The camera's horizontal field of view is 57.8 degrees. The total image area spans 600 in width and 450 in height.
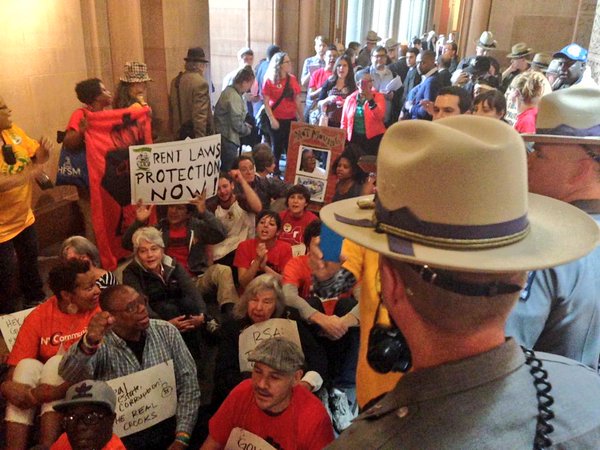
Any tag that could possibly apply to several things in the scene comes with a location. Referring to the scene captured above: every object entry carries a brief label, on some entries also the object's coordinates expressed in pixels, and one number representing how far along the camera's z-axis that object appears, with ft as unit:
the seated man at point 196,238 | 14.46
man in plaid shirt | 8.86
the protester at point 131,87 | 16.67
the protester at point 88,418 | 7.51
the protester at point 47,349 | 9.31
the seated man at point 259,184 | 17.39
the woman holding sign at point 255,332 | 10.69
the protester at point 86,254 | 11.48
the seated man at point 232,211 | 15.87
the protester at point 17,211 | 13.11
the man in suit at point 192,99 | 20.52
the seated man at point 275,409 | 8.05
